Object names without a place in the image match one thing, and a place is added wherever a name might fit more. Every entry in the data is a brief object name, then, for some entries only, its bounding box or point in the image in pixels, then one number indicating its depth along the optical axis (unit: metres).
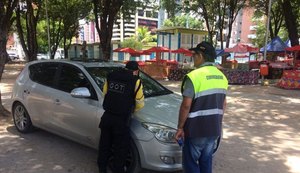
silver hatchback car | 2.77
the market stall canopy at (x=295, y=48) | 12.33
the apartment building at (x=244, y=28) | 73.69
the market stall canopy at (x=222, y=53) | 17.86
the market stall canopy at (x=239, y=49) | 15.13
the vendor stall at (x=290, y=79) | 9.81
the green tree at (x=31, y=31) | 15.17
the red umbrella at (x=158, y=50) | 14.06
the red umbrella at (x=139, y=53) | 15.36
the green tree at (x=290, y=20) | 12.57
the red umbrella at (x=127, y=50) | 15.89
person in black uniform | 2.70
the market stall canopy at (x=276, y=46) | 14.81
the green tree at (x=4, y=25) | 5.29
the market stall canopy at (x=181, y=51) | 15.67
